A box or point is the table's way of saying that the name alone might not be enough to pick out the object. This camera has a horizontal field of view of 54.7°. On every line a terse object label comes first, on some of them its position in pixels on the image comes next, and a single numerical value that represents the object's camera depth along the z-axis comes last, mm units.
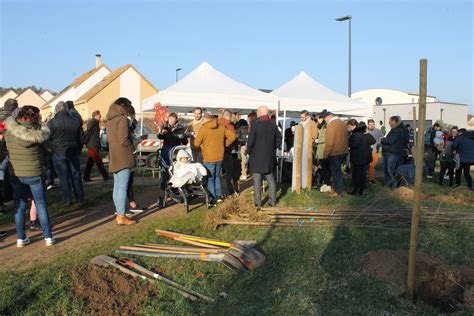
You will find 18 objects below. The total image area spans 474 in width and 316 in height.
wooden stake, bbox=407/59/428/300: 3918
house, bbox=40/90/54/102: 77881
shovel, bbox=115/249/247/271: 4914
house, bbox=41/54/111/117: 49562
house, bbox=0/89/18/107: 69700
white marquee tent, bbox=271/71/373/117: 12586
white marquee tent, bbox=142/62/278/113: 13102
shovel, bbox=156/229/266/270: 4984
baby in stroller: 7895
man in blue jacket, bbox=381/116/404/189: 10367
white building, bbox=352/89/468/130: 34844
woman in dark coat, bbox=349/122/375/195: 9820
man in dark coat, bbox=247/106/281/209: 7934
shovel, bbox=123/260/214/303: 4188
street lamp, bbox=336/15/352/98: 23125
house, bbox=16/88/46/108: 66375
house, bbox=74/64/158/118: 41781
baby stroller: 8023
